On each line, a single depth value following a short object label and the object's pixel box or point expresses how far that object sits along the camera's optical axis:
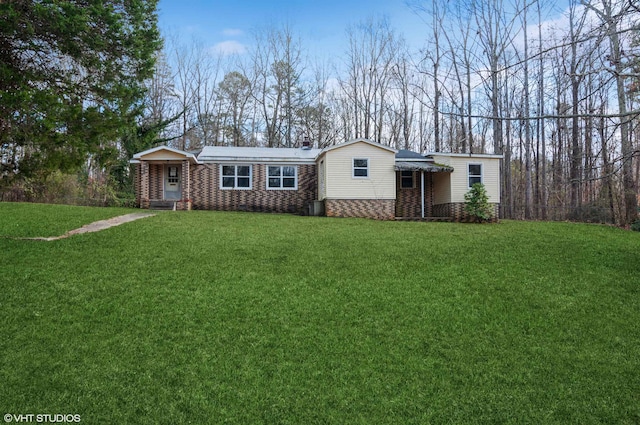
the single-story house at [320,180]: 15.87
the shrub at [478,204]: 15.07
